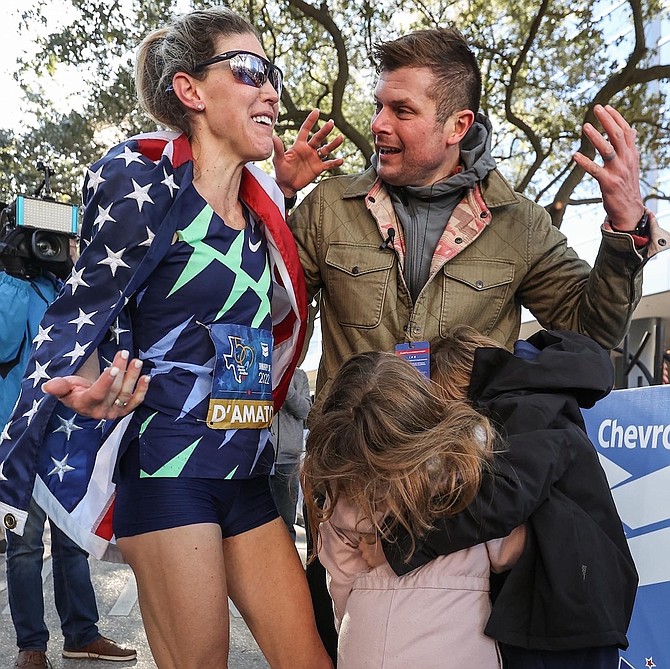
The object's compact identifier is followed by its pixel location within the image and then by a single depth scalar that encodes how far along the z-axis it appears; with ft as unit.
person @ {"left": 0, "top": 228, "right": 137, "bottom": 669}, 13.33
